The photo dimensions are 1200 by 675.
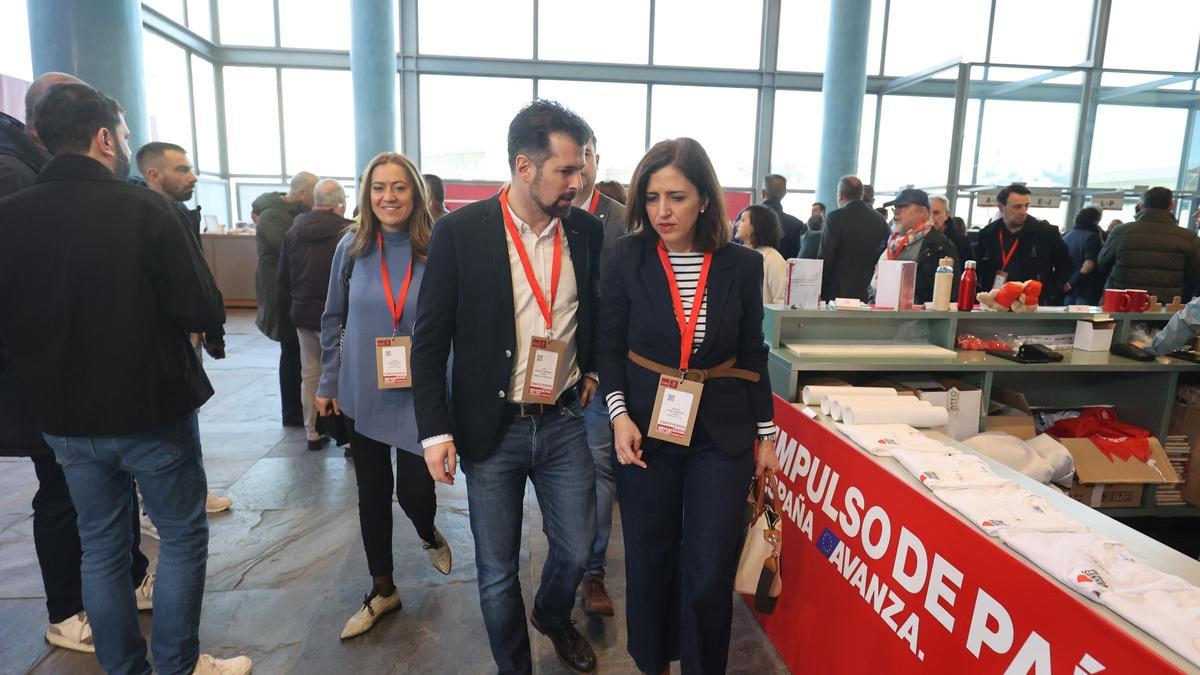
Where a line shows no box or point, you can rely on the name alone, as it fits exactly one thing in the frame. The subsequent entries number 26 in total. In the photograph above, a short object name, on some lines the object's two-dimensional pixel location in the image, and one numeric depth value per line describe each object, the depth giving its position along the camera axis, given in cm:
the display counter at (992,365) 260
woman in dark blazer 169
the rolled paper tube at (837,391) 239
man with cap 394
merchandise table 120
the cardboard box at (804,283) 283
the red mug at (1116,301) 302
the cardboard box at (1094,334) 296
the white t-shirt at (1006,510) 148
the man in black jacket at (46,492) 186
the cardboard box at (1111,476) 277
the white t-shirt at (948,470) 172
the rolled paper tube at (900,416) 221
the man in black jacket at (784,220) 576
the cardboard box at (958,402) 268
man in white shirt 162
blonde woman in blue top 213
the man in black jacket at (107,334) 152
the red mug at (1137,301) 305
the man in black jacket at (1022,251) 449
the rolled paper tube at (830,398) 230
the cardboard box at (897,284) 277
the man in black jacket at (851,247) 439
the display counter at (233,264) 952
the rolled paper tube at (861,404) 226
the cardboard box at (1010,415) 282
